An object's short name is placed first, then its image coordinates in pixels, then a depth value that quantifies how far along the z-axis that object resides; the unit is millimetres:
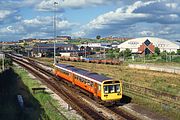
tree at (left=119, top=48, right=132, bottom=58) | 114825
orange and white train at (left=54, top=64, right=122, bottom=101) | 28047
